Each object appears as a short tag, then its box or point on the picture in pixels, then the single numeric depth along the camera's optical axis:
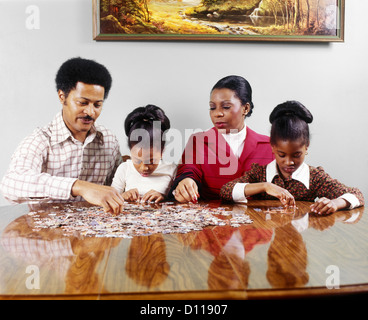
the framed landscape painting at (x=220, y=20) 2.96
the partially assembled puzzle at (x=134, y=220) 1.52
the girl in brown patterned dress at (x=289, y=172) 2.26
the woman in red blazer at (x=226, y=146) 2.69
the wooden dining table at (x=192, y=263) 0.96
